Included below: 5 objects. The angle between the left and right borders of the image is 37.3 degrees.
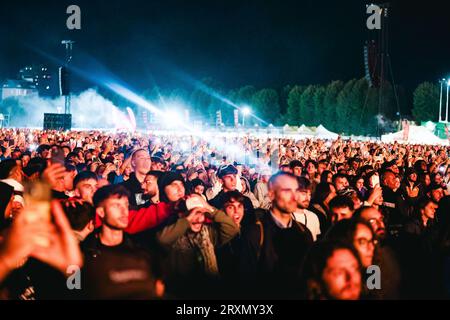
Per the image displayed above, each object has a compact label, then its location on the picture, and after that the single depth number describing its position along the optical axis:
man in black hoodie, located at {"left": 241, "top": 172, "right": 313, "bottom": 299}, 4.64
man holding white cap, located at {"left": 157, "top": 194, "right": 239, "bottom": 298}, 4.86
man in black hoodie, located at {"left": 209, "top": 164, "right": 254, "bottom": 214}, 7.52
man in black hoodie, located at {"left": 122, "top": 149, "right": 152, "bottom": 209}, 7.48
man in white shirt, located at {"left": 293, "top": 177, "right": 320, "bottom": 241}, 5.87
